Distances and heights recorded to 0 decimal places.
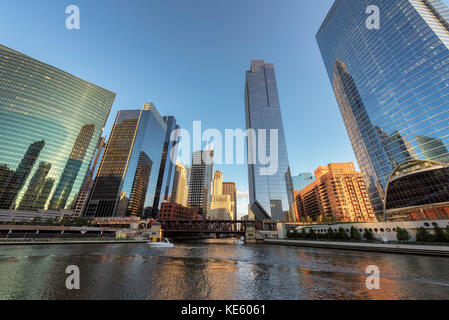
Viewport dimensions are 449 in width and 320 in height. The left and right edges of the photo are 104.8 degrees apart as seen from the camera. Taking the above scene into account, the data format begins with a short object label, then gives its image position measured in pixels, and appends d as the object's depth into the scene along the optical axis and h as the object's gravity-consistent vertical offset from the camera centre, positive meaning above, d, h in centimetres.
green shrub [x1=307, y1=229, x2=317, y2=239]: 6819 +32
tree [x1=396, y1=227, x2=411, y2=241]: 4153 +44
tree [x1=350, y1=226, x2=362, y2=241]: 5250 +67
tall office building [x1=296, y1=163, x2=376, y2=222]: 12781 +2979
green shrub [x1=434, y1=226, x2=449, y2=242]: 3383 +43
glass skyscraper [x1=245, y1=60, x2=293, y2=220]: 11112 +5494
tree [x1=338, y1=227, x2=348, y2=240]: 5608 +67
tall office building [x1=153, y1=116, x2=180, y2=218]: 18320 +3702
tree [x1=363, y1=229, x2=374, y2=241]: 5019 +40
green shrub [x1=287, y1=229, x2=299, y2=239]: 7932 +29
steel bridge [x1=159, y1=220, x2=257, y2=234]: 9554 +574
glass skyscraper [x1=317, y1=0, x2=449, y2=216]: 6047 +5917
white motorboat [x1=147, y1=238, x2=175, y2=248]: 6324 -367
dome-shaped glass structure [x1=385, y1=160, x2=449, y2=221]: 5554 +1504
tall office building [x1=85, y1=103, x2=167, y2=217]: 13300 +5376
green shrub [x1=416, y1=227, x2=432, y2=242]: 3670 +43
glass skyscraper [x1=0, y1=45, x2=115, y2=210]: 10094 +6137
